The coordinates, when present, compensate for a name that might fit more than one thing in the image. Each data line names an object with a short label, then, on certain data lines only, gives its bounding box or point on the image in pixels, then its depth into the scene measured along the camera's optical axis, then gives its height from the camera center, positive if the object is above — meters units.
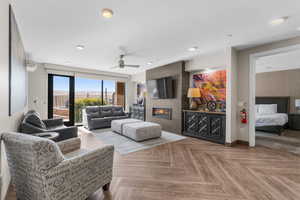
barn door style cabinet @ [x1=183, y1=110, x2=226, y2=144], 3.72 -0.75
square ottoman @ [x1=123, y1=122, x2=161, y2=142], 3.82 -0.91
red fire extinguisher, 3.54 -0.42
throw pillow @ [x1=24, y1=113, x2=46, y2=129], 2.57 -0.39
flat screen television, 5.10 +0.47
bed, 4.60 -0.55
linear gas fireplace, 5.25 -0.54
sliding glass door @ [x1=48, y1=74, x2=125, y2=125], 5.50 +0.21
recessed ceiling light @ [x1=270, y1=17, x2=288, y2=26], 2.22 +1.33
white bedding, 4.56 -0.67
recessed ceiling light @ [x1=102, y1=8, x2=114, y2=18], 1.98 +1.28
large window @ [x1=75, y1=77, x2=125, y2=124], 6.16 +0.31
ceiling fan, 4.01 +1.10
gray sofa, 5.34 -0.69
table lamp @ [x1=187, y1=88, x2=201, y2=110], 4.42 +0.19
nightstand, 5.22 -0.80
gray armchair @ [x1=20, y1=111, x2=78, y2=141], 2.45 -0.55
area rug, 3.34 -1.18
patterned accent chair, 1.14 -0.67
